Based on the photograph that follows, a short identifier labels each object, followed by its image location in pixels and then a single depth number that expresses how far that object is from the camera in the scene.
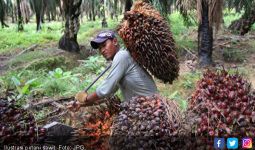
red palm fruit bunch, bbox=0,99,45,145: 1.98
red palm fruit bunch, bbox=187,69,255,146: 1.65
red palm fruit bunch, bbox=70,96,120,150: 2.15
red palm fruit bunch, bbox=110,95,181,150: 1.76
